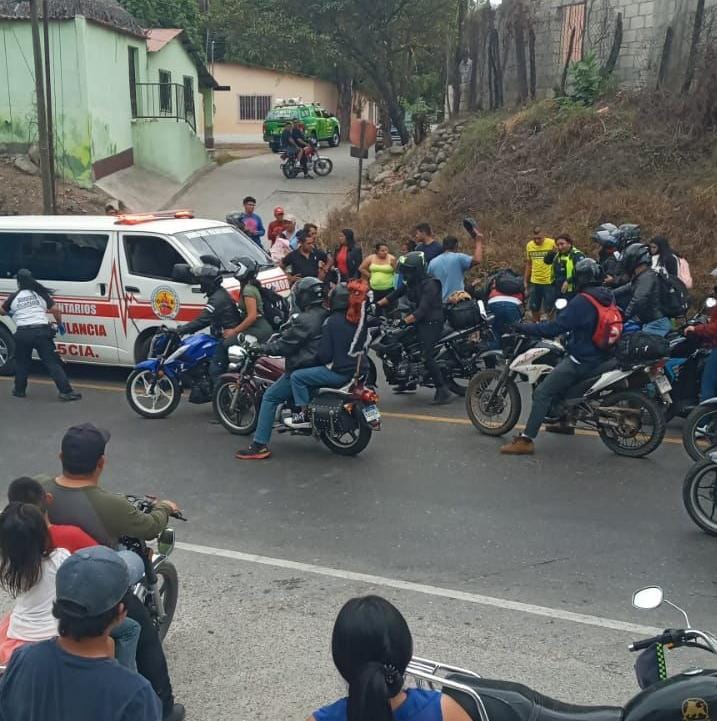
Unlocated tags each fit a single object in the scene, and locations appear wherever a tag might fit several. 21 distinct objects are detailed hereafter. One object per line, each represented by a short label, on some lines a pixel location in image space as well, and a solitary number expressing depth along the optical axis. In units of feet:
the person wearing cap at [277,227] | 51.13
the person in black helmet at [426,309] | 32.17
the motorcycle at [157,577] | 14.60
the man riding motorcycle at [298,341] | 26.37
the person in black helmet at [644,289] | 28.55
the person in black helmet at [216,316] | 30.96
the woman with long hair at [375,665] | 7.89
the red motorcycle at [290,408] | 26.53
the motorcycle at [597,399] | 26.23
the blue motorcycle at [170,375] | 31.42
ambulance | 35.17
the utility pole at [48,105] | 61.52
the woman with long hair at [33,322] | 33.27
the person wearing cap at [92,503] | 13.52
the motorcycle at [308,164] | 94.32
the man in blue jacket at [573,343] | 25.82
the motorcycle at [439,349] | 33.30
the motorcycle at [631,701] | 8.61
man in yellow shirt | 43.53
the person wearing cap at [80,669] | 8.57
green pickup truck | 119.24
